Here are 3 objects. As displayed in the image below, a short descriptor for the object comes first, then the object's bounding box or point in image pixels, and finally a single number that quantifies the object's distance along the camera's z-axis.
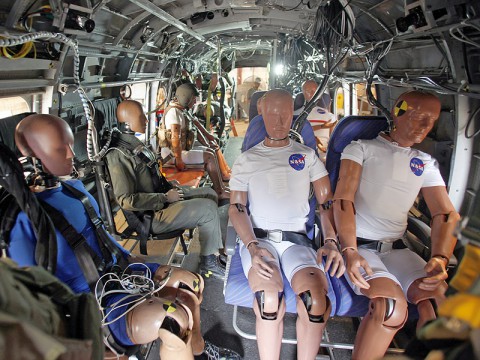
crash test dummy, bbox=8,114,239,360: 1.83
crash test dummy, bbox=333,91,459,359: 2.04
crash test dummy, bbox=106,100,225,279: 2.99
